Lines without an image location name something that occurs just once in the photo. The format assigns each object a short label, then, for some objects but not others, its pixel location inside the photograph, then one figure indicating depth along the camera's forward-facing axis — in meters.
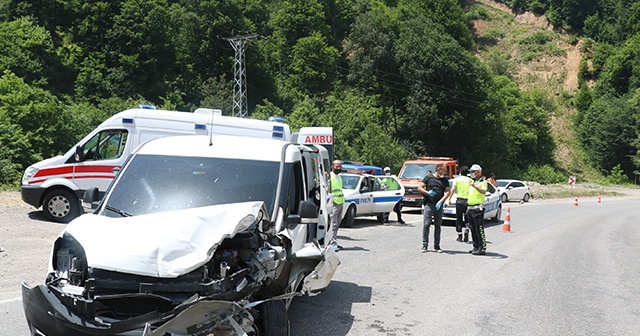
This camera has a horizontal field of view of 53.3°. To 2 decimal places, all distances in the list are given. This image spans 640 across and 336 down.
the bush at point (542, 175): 73.44
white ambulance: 15.48
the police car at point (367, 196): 19.17
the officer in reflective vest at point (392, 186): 21.35
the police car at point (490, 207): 21.50
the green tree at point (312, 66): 75.75
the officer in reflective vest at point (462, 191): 14.19
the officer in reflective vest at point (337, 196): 13.48
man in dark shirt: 12.96
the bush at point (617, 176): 80.75
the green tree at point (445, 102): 61.00
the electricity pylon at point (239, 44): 40.94
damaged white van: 4.71
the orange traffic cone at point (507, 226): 19.72
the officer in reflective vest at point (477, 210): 13.35
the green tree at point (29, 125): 26.52
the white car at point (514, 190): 42.19
